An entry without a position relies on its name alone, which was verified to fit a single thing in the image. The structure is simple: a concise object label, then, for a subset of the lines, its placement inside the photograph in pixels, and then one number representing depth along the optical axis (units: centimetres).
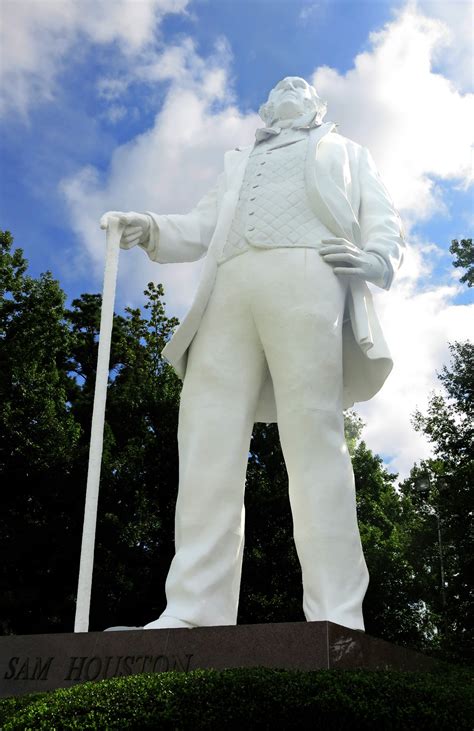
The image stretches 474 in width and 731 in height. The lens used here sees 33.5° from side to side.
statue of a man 494
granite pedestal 392
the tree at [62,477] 1780
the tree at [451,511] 1716
